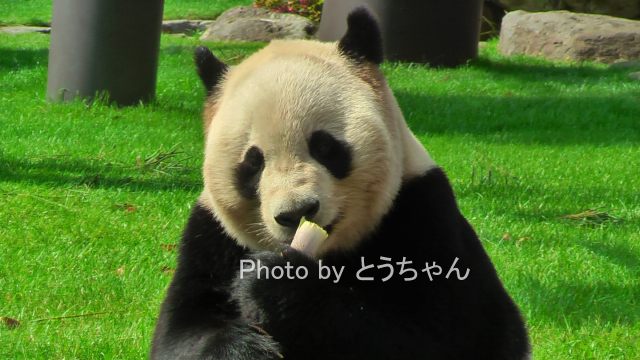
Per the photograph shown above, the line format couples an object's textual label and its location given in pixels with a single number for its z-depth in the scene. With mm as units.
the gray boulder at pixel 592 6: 33594
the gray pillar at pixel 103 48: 18797
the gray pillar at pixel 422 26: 24547
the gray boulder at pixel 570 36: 27453
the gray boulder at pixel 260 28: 29484
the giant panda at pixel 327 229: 5707
